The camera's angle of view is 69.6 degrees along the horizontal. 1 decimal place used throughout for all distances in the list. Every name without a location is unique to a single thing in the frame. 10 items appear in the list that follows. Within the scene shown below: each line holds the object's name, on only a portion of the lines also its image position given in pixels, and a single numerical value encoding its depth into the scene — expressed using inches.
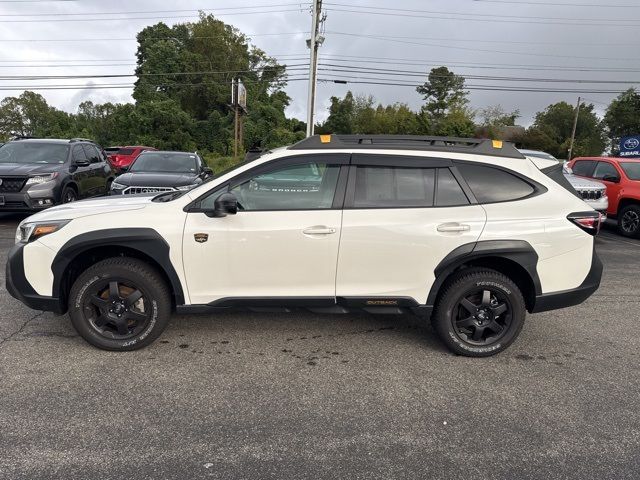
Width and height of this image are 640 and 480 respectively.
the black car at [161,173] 331.3
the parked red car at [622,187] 400.8
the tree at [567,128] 2780.5
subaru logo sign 1199.6
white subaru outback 140.9
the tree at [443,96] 2608.3
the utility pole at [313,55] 914.7
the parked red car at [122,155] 839.1
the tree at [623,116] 2057.1
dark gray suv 331.9
